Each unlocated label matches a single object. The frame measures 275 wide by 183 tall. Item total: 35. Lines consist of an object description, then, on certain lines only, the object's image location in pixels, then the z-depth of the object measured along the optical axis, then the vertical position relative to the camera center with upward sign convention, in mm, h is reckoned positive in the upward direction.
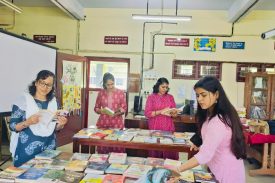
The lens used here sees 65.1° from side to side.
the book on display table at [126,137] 2302 -600
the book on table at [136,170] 1481 -626
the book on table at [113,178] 1388 -633
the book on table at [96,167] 1512 -620
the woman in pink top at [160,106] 2941 -309
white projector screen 2642 +229
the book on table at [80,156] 1729 -613
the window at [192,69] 5013 +351
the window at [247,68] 4937 +402
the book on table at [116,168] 1520 -625
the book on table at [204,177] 1442 -642
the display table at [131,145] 2227 -652
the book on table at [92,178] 1381 -634
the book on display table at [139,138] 2295 -604
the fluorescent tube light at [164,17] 3888 +1212
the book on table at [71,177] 1379 -632
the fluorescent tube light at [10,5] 3122 +1159
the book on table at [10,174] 1354 -616
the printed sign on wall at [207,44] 4937 +925
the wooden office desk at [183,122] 3986 -752
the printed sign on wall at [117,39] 5086 +1026
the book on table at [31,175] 1351 -617
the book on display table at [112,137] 2328 -598
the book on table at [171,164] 1635 -628
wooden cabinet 4640 -229
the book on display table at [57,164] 1555 -617
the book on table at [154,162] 1698 -634
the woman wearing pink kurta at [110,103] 3008 -290
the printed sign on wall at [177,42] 4987 +971
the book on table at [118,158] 1709 -616
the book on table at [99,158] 1708 -617
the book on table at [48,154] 1712 -598
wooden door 3769 -263
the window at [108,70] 5156 +294
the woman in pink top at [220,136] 1320 -318
